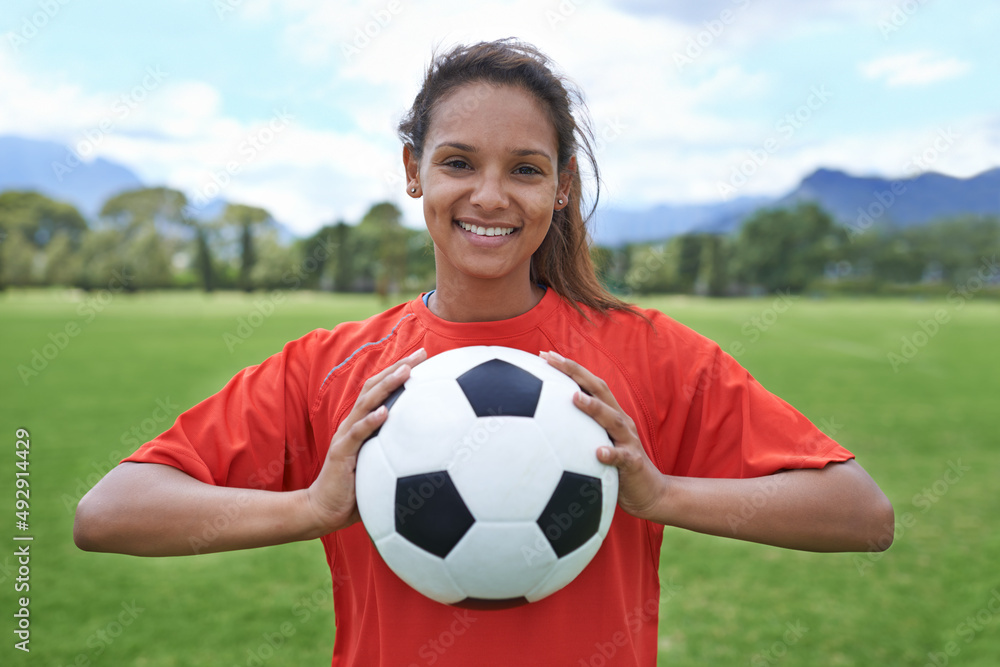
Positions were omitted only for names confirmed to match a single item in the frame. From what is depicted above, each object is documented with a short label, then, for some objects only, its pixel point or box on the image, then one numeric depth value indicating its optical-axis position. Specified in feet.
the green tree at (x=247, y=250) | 149.48
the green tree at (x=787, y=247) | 192.85
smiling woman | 5.30
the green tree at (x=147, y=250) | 151.84
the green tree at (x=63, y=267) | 152.35
